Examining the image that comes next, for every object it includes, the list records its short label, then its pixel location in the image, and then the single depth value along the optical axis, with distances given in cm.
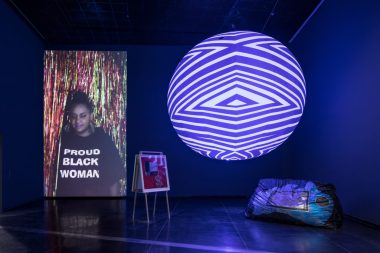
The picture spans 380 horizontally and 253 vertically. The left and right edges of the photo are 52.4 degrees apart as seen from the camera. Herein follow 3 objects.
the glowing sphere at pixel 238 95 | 264
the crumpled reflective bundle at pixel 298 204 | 420
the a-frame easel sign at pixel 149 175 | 469
